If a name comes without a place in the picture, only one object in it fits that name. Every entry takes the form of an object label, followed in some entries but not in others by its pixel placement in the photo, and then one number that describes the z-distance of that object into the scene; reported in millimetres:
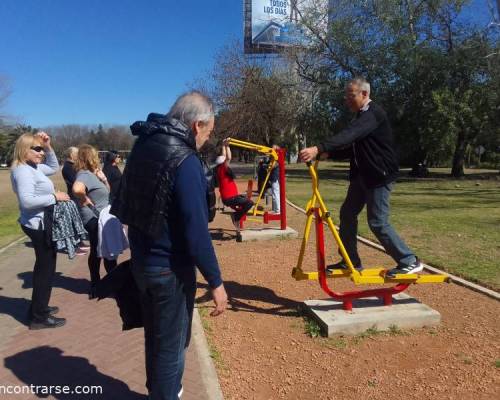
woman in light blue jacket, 4180
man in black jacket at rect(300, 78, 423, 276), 3900
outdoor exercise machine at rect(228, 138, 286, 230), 7883
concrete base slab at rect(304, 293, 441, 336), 4172
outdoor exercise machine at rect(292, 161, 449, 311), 4234
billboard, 44406
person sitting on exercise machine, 8484
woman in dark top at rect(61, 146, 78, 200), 7017
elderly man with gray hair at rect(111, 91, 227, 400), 2301
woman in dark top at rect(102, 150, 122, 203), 8523
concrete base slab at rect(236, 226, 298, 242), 8539
